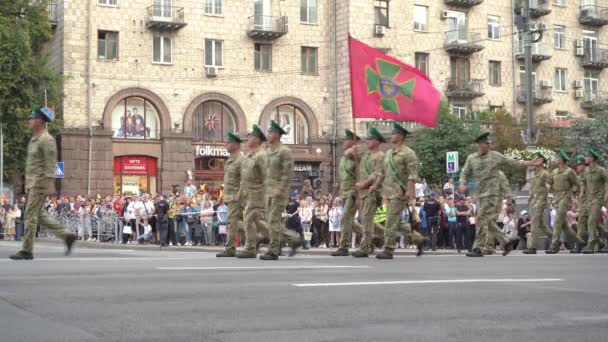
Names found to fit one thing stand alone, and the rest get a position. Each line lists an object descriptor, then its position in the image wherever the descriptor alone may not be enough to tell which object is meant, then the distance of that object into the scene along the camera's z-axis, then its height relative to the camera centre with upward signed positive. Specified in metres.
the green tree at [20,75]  38.94 +6.33
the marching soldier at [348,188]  15.52 +0.59
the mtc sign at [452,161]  32.94 +2.18
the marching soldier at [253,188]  14.56 +0.56
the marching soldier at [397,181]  15.02 +0.68
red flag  16.48 +2.43
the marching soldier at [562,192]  18.94 +0.60
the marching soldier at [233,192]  15.17 +0.52
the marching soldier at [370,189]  15.31 +0.56
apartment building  42.53 +7.67
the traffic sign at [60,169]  35.92 +2.17
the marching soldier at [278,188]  14.34 +0.55
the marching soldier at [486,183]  15.92 +0.67
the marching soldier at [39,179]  12.30 +0.61
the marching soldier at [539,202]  19.08 +0.41
